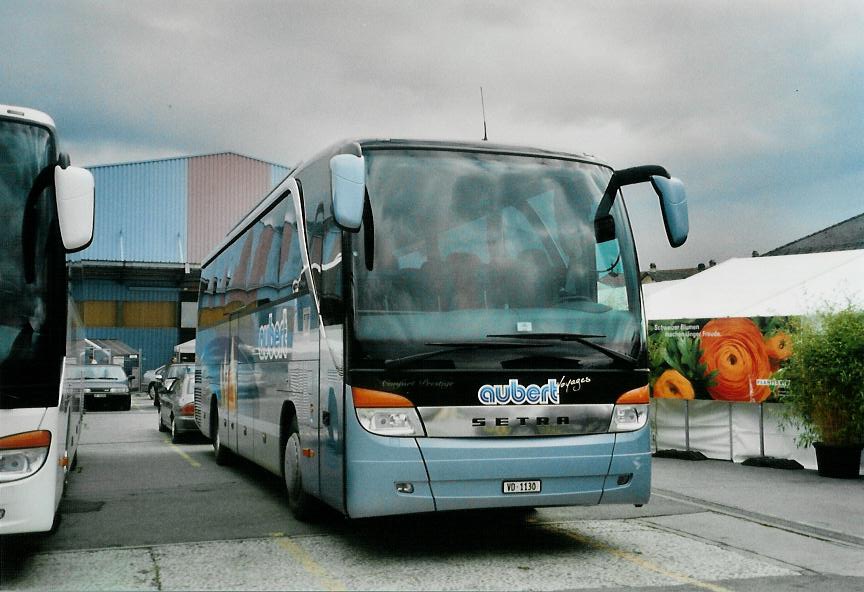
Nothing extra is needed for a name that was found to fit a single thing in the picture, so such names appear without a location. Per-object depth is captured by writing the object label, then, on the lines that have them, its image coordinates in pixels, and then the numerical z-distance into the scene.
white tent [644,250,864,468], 14.14
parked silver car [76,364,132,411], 33.99
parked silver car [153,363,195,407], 30.78
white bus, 6.51
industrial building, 50.19
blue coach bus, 7.12
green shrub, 12.54
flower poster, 13.93
